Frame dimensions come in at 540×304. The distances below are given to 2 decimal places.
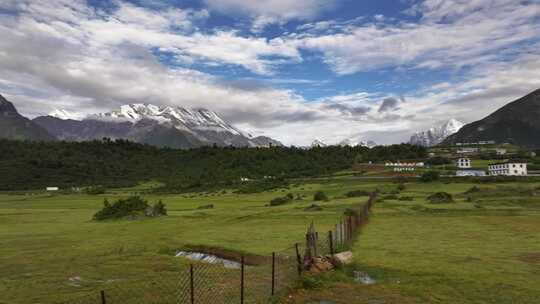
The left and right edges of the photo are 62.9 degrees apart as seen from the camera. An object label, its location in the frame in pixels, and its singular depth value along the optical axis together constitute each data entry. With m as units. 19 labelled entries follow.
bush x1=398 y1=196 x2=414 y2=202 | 80.44
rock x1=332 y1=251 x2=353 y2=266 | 27.08
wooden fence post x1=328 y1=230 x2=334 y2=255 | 28.77
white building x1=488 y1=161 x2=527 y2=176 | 147.00
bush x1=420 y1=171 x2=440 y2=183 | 121.44
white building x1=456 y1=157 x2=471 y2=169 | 178.38
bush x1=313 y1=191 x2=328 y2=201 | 89.11
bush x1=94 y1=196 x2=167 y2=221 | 69.81
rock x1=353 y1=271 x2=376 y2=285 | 24.52
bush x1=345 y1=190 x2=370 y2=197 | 95.13
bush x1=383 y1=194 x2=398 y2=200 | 83.44
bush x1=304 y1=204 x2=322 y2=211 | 70.75
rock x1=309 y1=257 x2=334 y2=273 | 25.15
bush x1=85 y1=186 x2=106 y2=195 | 157.10
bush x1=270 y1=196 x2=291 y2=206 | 88.69
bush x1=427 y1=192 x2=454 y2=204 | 73.81
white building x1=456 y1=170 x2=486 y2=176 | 139.64
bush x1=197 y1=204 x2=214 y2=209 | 88.97
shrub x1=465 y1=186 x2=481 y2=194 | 88.91
